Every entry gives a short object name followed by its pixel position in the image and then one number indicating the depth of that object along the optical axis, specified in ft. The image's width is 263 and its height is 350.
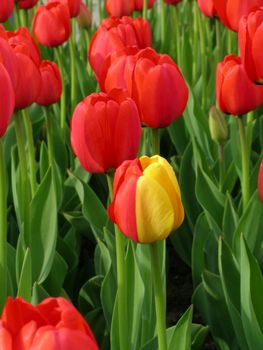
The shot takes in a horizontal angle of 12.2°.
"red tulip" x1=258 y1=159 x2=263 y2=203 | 3.22
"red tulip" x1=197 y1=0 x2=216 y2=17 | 4.72
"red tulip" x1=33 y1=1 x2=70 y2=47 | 4.51
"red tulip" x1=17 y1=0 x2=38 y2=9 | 5.22
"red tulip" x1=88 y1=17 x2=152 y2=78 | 3.83
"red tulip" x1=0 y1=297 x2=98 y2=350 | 2.19
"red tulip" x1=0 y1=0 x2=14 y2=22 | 4.62
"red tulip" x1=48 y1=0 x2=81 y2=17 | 4.81
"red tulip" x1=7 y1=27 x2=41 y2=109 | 3.36
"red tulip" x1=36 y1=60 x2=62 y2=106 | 3.91
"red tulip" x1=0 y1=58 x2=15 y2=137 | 2.92
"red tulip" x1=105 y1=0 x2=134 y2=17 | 5.48
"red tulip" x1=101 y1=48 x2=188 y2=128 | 3.29
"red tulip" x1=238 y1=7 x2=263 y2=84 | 3.35
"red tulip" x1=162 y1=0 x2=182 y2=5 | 5.44
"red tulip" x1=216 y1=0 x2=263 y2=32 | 3.97
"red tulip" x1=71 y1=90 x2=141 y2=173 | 3.03
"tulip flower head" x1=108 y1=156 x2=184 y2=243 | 2.68
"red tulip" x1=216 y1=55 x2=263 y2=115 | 3.58
